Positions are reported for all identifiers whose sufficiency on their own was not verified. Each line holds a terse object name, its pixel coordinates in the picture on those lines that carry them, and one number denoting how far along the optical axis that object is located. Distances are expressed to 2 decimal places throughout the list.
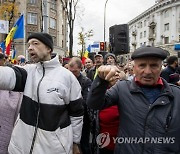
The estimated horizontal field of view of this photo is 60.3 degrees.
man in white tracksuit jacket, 1.50
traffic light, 8.25
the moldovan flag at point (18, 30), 5.65
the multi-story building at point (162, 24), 31.79
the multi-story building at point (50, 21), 24.52
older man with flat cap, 1.18
